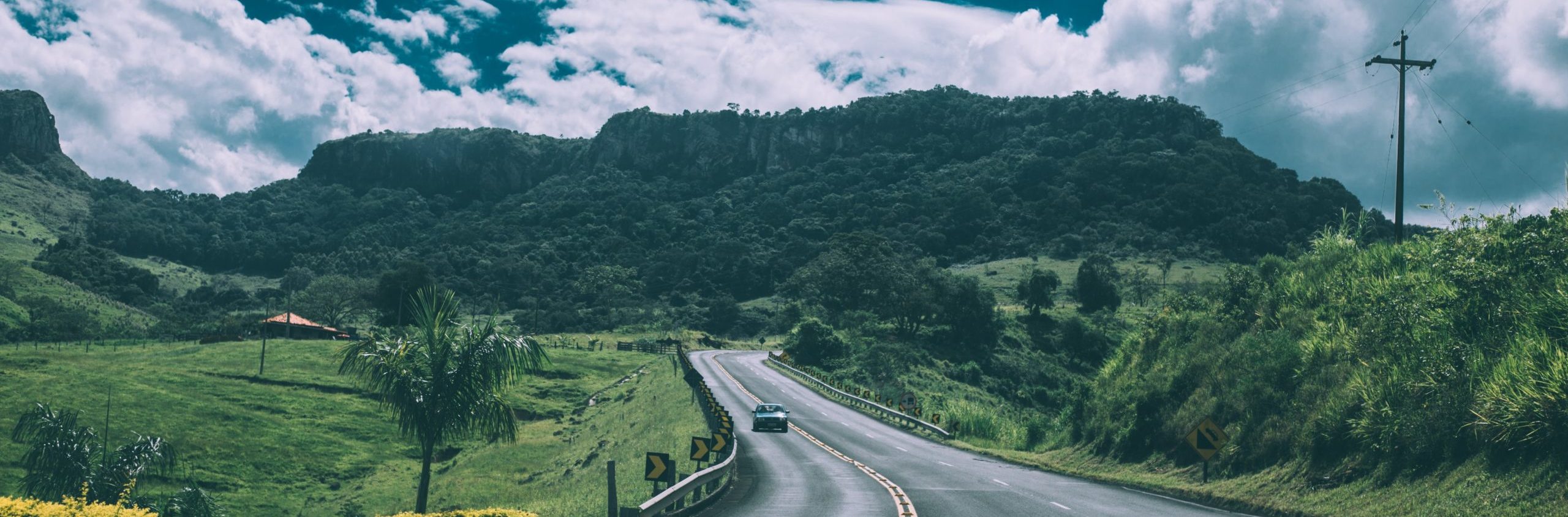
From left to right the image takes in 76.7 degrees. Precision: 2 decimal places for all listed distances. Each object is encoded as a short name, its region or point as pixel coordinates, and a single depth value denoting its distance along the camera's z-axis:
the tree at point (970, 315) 104.94
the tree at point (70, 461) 29.22
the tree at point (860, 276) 123.50
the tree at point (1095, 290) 118.75
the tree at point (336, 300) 129.25
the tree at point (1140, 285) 131.00
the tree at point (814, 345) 96.81
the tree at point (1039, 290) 115.00
